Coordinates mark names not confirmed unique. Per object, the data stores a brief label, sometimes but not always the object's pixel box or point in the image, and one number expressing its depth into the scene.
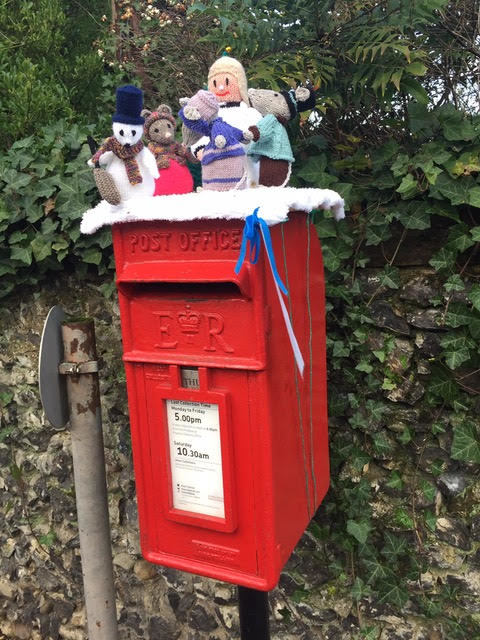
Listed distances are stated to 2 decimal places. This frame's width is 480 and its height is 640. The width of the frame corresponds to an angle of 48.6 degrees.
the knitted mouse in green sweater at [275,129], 1.61
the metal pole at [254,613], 1.69
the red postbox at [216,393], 1.39
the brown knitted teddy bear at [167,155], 1.71
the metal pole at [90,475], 1.78
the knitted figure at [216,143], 1.52
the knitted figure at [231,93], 1.59
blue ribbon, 1.28
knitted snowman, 1.50
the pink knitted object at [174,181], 1.70
